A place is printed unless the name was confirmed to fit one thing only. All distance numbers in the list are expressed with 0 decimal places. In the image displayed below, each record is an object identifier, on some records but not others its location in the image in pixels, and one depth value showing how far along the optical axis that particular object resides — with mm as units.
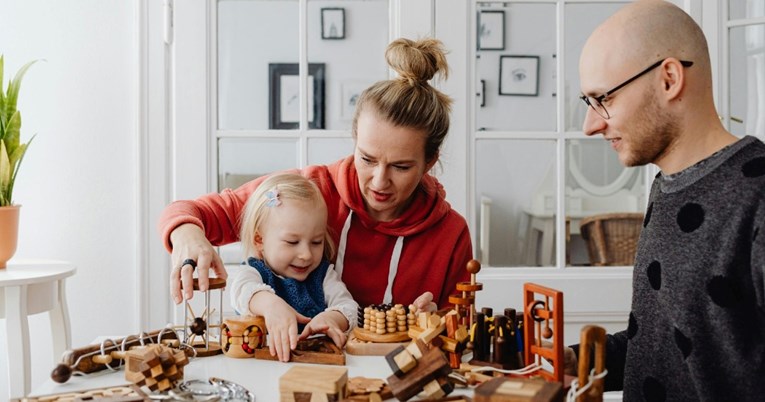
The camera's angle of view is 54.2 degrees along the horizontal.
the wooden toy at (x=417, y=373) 987
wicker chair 2908
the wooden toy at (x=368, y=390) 1031
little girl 1671
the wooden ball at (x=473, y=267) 1294
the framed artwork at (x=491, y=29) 2865
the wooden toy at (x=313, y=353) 1282
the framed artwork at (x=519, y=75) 2871
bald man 1088
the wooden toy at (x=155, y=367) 1072
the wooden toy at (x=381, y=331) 1357
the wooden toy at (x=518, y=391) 823
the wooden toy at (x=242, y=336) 1311
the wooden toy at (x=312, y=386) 968
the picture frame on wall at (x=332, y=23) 2844
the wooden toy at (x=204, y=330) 1323
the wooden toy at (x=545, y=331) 1099
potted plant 2348
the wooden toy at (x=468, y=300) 1291
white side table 2207
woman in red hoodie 1704
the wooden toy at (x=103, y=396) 972
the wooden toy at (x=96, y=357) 1110
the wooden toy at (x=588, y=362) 922
